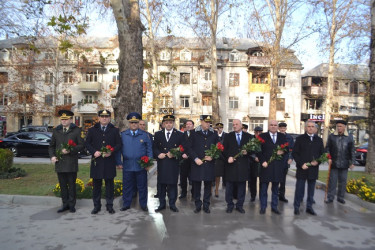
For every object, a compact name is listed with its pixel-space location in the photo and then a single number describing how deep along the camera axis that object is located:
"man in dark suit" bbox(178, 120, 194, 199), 8.54
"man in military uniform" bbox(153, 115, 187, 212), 6.84
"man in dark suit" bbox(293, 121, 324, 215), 6.77
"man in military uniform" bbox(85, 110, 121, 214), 6.52
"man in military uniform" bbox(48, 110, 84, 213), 6.42
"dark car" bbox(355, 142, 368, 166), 18.31
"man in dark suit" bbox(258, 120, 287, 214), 6.71
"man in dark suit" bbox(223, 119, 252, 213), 6.80
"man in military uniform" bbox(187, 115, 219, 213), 6.73
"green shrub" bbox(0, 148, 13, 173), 9.92
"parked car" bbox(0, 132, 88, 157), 18.17
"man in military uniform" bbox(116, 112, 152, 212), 6.76
